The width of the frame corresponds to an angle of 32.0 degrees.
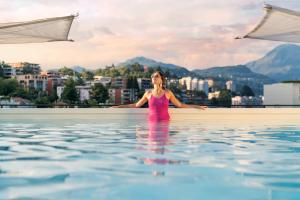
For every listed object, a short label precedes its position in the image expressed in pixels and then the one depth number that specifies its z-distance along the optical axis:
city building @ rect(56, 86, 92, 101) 61.97
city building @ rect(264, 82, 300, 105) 27.00
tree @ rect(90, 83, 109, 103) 59.16
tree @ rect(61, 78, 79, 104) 57.03
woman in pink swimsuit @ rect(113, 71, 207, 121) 9.75
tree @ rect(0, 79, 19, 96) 57.66
